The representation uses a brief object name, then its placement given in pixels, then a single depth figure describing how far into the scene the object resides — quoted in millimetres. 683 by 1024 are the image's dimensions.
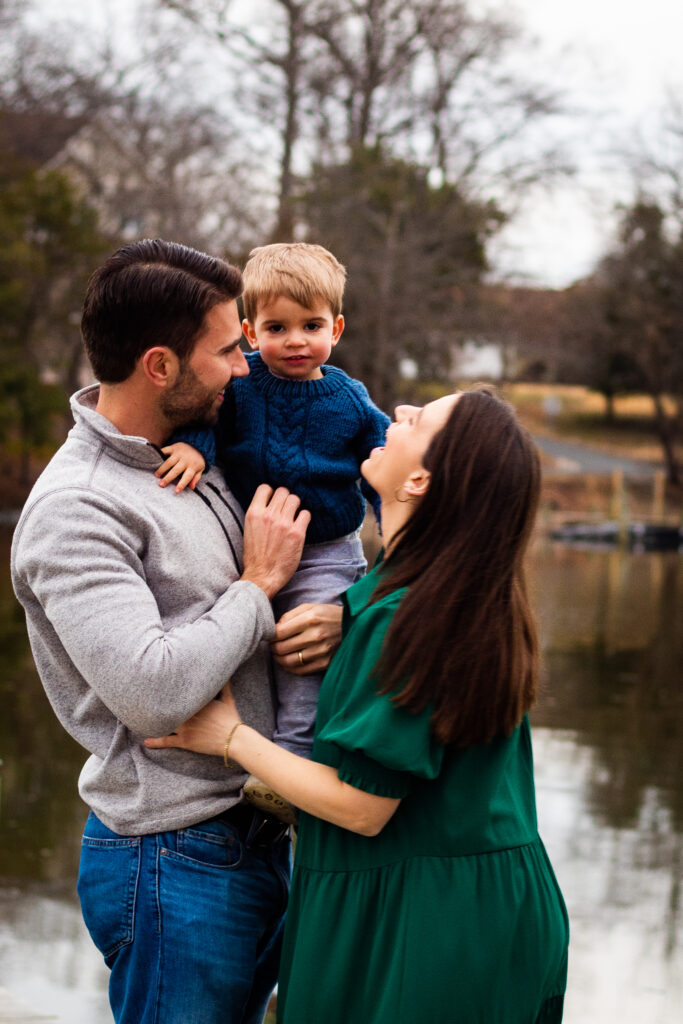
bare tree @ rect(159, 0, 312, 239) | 25094
